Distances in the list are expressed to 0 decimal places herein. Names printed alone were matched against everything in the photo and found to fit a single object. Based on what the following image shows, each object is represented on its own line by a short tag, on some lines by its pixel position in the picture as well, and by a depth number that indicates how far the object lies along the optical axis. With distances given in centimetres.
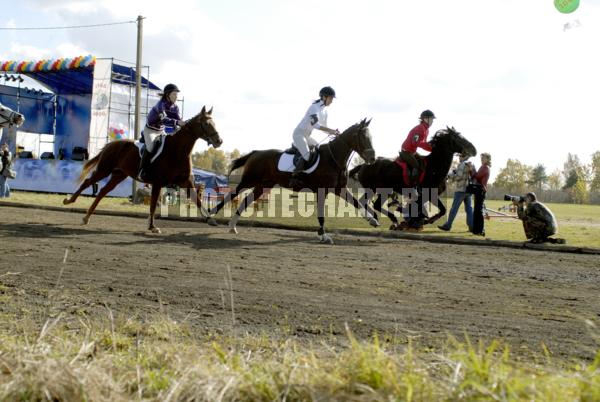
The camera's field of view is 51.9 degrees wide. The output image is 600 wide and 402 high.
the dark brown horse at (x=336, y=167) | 1216
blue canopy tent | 2928
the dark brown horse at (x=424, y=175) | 1447
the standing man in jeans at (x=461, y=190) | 1504
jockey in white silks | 1218
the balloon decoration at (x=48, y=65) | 3212
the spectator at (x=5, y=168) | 2153
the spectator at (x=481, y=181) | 1398
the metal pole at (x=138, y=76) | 2323
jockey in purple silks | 1263
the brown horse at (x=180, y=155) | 1244
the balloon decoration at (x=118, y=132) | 2967
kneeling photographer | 1177
